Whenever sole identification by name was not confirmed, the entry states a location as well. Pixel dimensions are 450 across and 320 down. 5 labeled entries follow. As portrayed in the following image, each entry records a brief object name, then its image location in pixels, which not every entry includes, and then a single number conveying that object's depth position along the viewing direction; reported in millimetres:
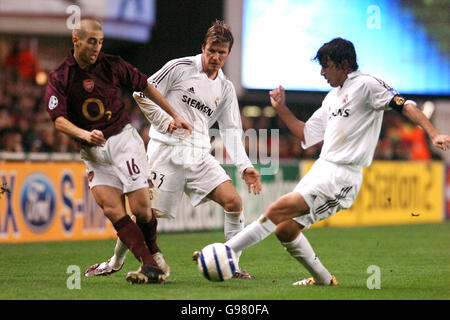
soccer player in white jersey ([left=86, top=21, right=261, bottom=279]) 15812
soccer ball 13305
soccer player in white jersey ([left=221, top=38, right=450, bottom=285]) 13516
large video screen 35219
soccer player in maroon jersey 13773
